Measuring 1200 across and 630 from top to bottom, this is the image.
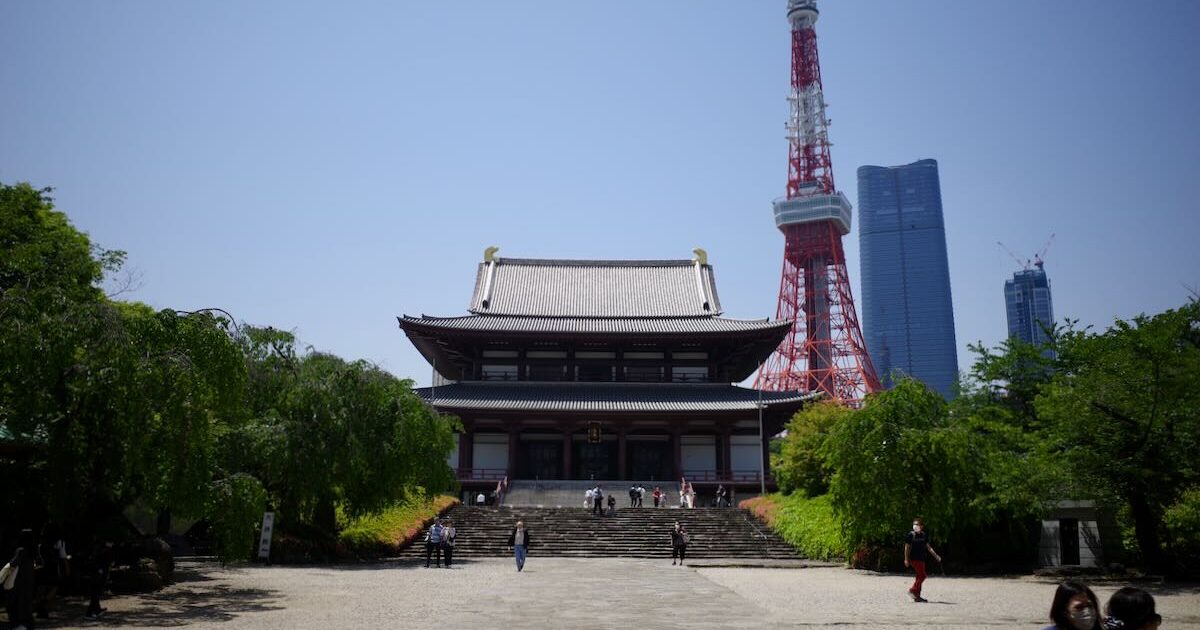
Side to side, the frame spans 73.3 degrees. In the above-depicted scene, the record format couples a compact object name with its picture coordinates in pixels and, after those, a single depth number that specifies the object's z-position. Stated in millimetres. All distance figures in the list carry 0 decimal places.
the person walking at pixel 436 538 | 21031
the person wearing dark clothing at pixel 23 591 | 9070
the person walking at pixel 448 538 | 21234
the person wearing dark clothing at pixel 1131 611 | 3750
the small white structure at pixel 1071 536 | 19719
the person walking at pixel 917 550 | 13824
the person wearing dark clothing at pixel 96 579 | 11242
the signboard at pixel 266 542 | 20516
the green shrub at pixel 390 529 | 23109
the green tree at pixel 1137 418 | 15531
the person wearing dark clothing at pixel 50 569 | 11008
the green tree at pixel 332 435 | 20672
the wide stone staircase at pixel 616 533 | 26000
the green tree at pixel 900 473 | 19016
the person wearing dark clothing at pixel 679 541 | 22656
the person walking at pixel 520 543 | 19672
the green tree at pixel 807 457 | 28594
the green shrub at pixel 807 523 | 22984
